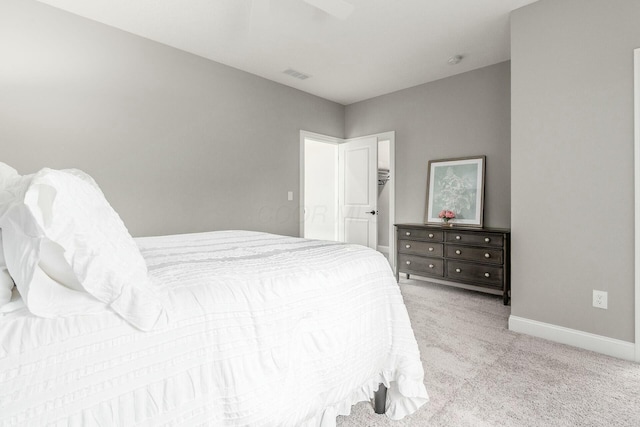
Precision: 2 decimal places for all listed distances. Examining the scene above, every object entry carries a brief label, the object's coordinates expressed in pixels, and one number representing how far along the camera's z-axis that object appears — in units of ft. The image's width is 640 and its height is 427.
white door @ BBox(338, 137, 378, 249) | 16.83
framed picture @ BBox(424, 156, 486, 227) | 13.23
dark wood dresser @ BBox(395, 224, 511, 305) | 11.25
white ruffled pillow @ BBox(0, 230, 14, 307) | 2.42
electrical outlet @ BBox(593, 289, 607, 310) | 7.82
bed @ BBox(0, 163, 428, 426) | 2.39
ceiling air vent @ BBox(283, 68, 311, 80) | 13.54
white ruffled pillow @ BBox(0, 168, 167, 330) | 2.43
